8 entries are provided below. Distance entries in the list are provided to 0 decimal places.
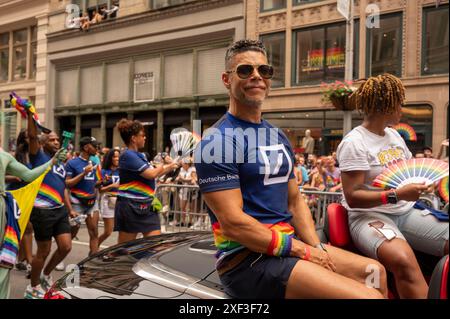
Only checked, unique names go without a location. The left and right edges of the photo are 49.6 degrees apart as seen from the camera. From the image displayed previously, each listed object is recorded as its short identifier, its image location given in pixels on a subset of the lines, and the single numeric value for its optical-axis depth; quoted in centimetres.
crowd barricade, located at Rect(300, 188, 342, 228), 572
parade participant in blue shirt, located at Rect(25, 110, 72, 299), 520
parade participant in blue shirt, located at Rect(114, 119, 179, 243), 511
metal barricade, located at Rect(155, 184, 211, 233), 695
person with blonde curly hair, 220
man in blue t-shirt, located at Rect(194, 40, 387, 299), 182
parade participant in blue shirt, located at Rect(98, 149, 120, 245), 737
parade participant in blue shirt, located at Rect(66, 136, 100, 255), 681
